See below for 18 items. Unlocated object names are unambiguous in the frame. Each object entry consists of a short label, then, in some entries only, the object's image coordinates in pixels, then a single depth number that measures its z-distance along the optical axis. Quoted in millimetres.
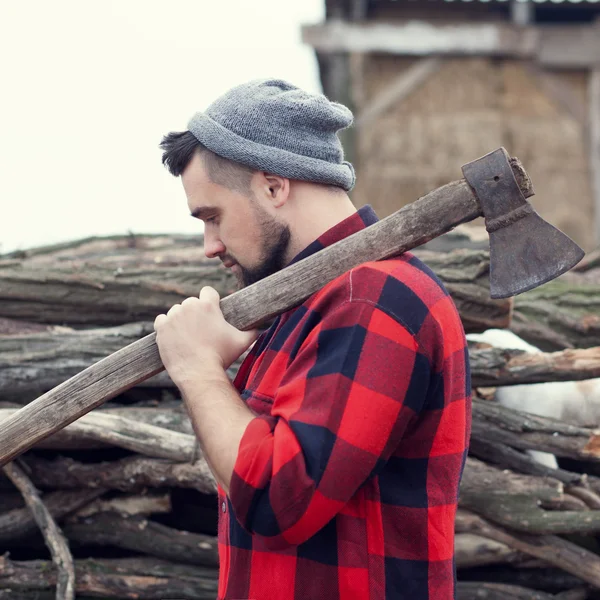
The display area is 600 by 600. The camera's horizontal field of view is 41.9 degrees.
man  1637
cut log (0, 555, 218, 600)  3482
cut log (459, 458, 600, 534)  3406
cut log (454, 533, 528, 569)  3484
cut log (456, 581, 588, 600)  3445
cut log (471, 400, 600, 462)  3619
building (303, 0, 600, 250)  9266
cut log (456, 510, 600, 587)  3447
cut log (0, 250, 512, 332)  4152
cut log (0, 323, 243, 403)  3809
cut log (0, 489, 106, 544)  3607
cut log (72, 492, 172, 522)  3650
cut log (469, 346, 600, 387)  3703
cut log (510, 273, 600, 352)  4234
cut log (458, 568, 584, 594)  3615
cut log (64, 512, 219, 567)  3537
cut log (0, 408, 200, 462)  3420
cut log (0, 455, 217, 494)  3434
